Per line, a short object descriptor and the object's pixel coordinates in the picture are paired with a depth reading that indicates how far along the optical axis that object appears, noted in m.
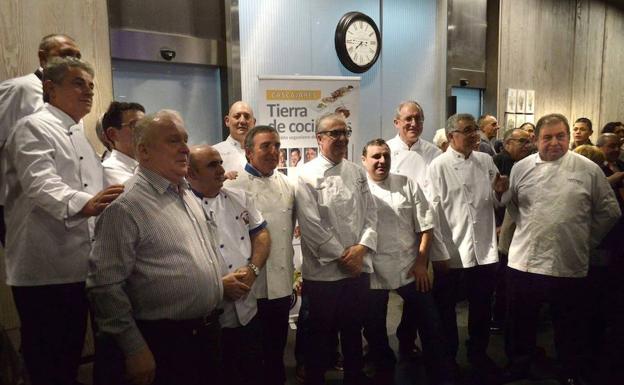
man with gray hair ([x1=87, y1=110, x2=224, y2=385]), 1.64
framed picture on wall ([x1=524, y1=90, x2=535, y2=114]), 7.44
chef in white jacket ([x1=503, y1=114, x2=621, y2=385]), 2.88
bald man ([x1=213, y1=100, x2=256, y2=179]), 3.52
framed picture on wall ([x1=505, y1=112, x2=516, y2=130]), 7.04
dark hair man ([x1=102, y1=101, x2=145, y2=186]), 2.55
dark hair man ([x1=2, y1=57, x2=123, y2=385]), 2.07
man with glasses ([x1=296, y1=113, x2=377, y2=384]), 2.72
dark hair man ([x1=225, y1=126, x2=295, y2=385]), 2.63
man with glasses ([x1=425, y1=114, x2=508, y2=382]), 3.10
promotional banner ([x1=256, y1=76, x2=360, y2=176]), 3.91
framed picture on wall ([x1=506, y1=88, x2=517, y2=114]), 7.05
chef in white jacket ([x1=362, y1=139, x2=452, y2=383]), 2.91
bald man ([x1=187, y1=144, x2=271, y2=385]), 2.27
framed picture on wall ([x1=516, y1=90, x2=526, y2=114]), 7.25
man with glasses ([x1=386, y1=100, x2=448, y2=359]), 3.59
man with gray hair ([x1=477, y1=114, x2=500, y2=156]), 5.41
